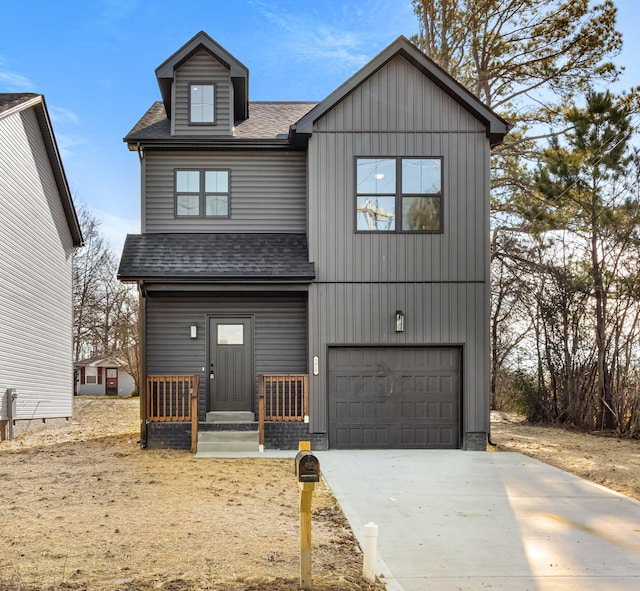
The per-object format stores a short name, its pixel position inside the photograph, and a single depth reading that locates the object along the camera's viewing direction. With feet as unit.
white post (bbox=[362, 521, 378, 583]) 15.35
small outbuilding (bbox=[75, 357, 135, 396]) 119.44
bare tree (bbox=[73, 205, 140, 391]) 105.40
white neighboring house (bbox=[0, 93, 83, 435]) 46.80
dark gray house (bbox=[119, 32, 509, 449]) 38.68
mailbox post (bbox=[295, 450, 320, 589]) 14.60
